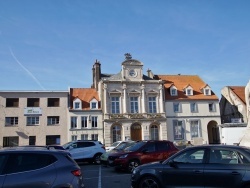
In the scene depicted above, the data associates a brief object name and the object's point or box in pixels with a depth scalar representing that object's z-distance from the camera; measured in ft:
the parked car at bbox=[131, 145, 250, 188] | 22.68
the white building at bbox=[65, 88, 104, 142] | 129.29
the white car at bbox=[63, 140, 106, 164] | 66.80
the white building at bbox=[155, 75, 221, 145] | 141.90
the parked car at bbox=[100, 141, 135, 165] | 57.08
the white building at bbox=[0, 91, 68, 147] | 125.29
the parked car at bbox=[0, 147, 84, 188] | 18.95
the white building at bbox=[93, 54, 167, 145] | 134.10
